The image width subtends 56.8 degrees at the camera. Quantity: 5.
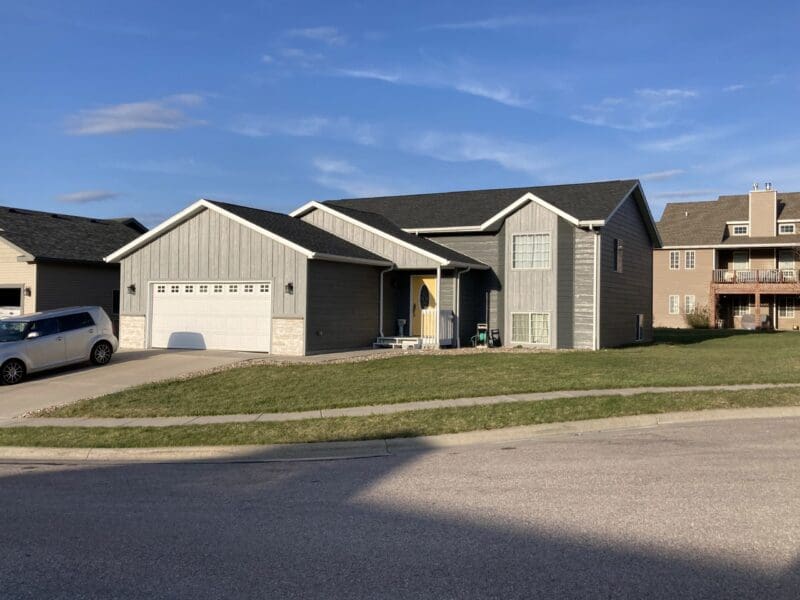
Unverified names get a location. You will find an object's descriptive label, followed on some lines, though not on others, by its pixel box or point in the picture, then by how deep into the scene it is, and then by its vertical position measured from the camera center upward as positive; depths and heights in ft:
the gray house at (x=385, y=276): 72.28 +3.52
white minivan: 56.85 -2.92
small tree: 146.10 -1.03
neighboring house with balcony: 144.77 +10.01
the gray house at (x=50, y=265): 88.94 +4.90
